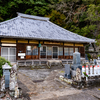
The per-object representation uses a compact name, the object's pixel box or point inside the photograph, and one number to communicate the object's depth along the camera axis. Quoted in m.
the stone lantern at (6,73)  4.11
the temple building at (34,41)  11.59
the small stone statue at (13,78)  3.89
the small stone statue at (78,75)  5.51
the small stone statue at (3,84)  3.74
